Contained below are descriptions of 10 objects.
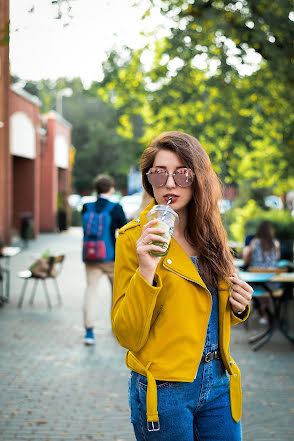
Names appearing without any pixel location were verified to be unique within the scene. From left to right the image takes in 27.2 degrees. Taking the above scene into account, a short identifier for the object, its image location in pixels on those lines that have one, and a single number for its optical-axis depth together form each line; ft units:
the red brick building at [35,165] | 86.11
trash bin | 82.07
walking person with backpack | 25.62
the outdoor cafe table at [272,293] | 26.16
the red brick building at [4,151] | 67.24
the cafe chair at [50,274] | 35.63
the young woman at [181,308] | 7.01
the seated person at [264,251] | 32.32
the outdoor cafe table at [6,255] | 35.81
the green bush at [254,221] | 53.62
